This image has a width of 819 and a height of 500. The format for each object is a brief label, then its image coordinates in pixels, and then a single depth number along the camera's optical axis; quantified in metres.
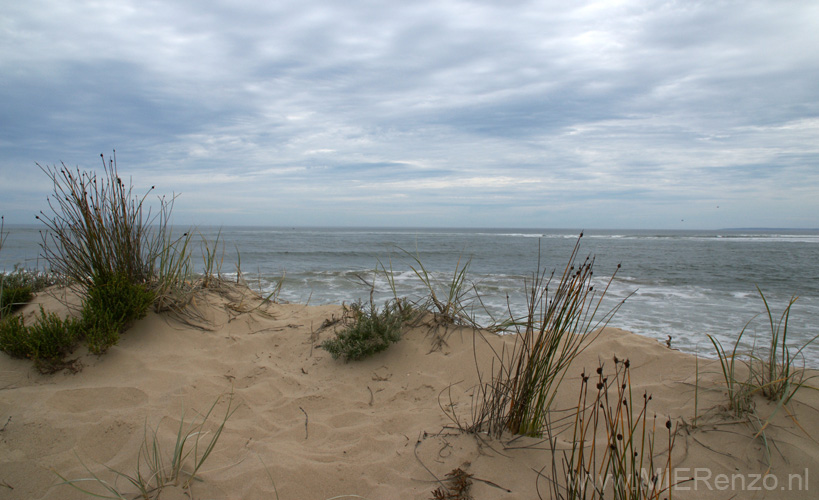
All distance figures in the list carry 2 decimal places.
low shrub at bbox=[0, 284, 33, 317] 4.39
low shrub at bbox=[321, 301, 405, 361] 3.87
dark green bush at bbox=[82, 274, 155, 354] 3.57
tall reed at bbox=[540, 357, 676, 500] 1.65
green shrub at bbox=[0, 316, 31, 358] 3.33
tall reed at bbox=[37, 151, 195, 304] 3.87
